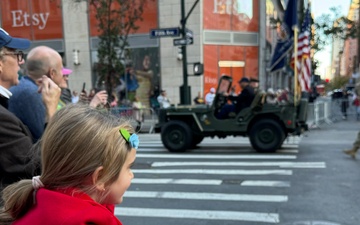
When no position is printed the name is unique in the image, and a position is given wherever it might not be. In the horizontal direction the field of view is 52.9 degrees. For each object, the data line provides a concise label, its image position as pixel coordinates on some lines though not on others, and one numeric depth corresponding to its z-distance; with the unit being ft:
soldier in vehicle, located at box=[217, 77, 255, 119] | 29.76
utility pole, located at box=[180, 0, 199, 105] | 43.01
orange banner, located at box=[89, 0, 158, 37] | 64.08
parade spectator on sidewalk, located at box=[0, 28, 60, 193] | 6.06
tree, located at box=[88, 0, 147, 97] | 47.24
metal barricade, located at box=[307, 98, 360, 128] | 52.01
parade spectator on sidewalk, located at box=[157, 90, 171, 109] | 56.56
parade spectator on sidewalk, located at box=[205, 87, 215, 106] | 55.06
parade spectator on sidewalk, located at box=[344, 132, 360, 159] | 26.71
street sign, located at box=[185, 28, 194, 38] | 42.01
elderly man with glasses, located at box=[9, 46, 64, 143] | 7.27
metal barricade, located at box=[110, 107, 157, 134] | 48.67
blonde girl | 4.24
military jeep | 29.22
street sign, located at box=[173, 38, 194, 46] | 41.25
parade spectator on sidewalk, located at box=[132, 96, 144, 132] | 47.91
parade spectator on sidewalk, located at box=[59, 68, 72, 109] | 11.51
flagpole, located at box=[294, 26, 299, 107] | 31.42
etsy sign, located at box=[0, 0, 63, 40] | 69.00
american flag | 36.90
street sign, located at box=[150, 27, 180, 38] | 39.85
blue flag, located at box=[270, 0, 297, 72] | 38.96
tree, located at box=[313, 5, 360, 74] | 60.08
